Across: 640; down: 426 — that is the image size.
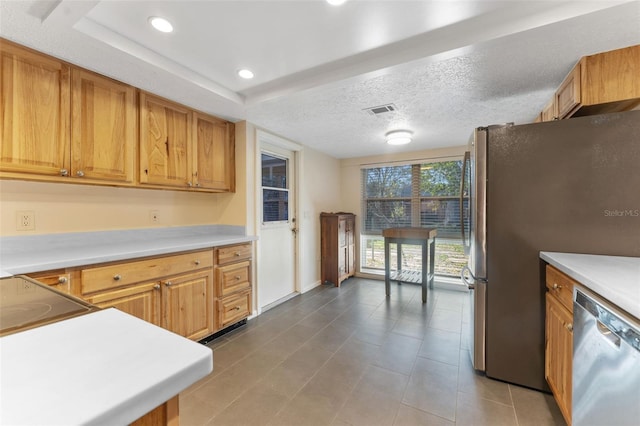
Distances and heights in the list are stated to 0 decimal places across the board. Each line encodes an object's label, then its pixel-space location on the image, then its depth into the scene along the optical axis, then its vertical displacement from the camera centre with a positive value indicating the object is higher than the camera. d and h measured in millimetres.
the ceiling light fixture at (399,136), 3334 +959
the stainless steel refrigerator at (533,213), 1625 +0
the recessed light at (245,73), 2115 +1118
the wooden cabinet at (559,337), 1419 -719
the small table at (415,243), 3576 -457
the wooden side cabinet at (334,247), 4273 -555
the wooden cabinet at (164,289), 1771 -569
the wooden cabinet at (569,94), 1761 +848
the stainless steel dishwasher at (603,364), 941 -607
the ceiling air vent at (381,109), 2600 +1029
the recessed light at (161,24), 1542 +1110
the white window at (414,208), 4270 +89
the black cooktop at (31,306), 686 -284
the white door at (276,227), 3363 -193
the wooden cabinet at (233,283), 2559 -703
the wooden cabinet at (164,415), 531 -406
